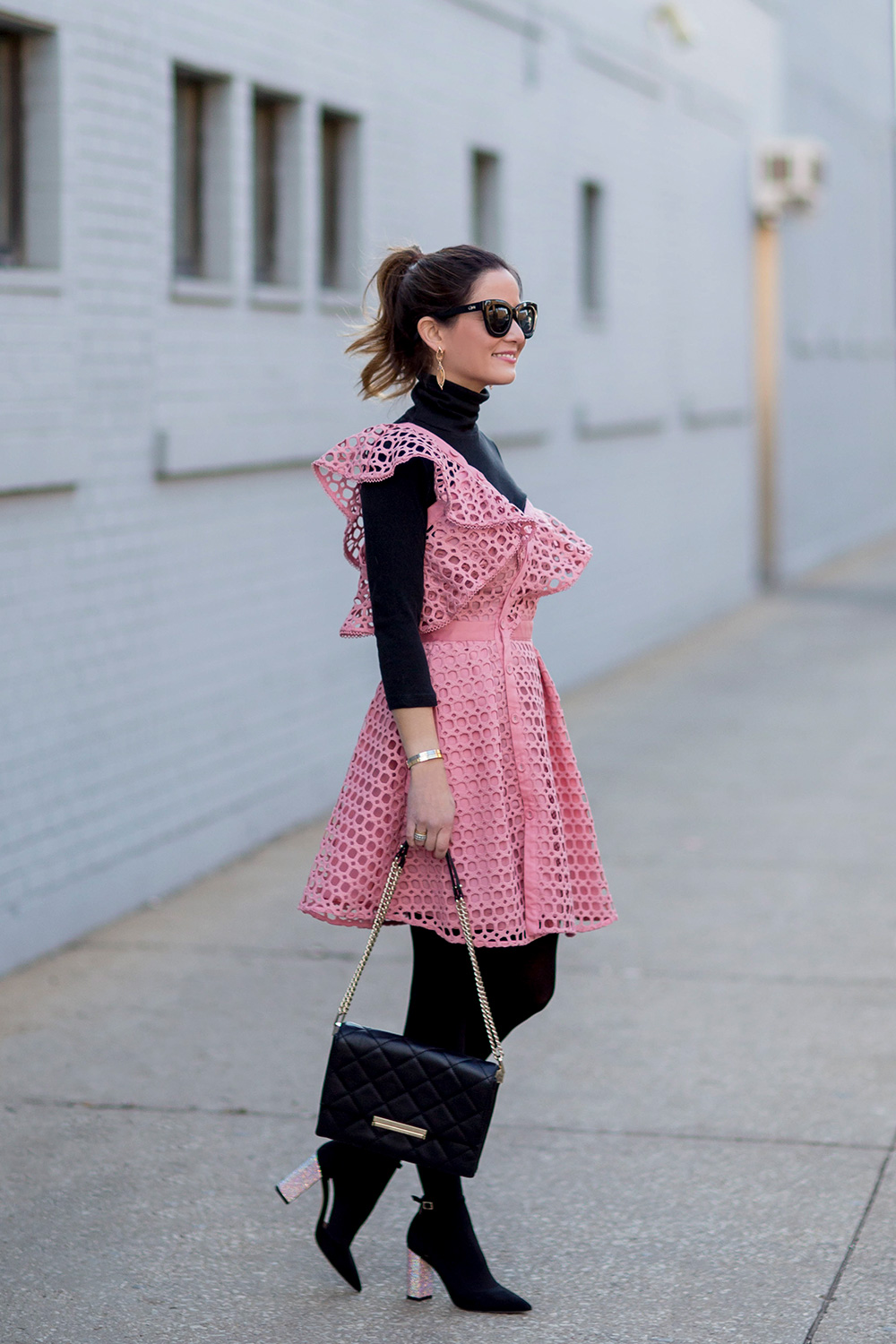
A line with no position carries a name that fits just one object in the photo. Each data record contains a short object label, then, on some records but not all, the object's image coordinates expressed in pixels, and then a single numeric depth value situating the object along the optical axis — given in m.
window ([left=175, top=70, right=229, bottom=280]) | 7.48
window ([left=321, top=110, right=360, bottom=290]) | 8.81
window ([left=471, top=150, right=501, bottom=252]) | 10.84
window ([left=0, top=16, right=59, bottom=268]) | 6.18
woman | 3.39
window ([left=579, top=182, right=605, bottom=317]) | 13.02
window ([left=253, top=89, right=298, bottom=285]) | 8.22
